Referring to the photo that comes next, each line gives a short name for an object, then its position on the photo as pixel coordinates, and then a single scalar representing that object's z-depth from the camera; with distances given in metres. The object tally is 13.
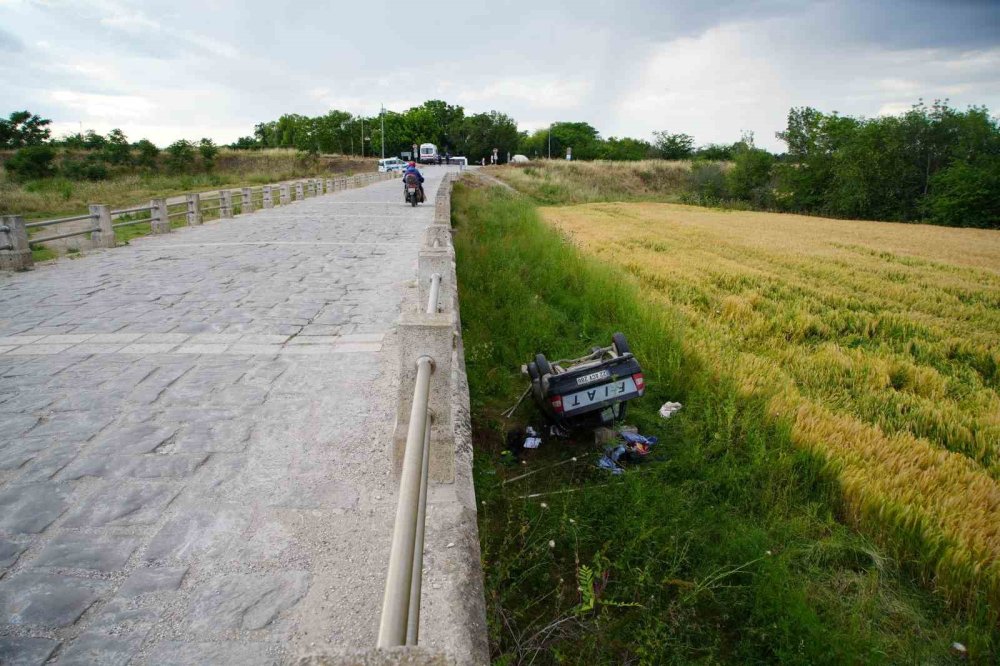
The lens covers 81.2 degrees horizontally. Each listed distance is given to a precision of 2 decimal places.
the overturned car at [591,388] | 5.19
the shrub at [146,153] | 59.50
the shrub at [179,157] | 62.03
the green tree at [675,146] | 101.19
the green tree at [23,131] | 60.03
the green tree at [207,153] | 65.38
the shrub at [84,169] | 49.69
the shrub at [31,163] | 47.84
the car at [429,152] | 77.69
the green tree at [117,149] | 57.28
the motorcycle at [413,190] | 21.16
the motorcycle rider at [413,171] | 21.27
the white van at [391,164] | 62.53
